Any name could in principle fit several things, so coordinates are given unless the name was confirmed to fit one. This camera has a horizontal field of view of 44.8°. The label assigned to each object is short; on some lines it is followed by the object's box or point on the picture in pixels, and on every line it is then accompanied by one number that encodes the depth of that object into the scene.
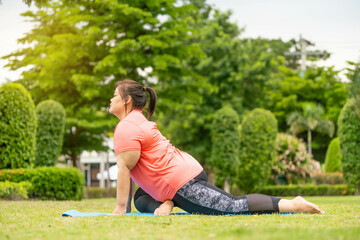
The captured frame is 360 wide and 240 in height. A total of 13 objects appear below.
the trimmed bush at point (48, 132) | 14.95
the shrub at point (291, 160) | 19.73
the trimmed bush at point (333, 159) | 23.84
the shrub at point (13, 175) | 10.66
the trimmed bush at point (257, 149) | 16.39
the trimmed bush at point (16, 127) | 11.39
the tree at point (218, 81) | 28.58
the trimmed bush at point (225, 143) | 17.34
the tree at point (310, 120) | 39.31
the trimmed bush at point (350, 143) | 13.91
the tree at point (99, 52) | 16.67
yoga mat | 4.76
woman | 4.64
